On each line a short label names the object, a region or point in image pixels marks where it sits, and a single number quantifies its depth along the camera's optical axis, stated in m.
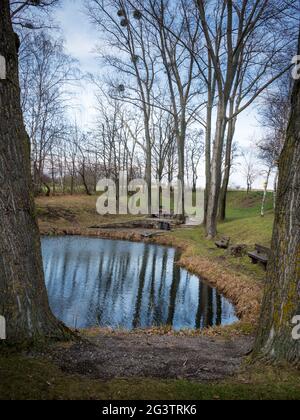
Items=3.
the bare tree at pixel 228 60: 14.64
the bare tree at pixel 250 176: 62.85
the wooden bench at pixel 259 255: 12.32
